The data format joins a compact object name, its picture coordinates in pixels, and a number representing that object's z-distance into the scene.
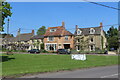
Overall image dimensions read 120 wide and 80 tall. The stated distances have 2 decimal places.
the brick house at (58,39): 62.31
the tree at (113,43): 74.09
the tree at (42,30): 134.20
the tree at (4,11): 19.48
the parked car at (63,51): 48.72
